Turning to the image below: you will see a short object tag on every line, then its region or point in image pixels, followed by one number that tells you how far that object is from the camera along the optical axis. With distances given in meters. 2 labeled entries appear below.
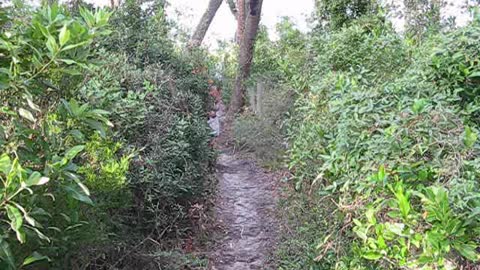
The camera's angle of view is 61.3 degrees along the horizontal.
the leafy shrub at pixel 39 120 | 1.55
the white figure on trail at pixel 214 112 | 7.61
